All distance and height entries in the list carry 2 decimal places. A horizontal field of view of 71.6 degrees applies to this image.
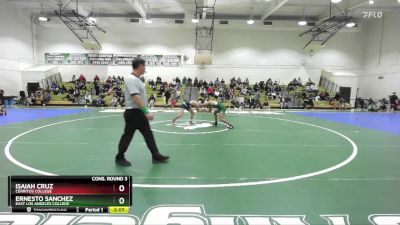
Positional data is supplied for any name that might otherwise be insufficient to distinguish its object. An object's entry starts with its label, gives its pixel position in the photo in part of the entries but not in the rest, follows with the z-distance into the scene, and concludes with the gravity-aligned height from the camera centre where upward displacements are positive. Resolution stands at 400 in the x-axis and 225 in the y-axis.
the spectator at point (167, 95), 25.31 -0.66
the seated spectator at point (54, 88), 26.67 -0.39
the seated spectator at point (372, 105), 24.17 -0.80
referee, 5.27 -0.50
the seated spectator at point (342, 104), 25.21 -0.82
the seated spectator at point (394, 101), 24.02 -0.36
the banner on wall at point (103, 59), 29.86 +2.93
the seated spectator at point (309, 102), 25.31 -0.77
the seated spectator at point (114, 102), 23.87 -1.35
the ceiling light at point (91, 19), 24.60 +6.04
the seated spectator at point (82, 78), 28.74 +0.68
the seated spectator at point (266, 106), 24.78 -1.25
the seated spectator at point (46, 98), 24.61 -1.27
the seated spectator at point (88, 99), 24.98 -1.23
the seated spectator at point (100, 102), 24.13 -1.42
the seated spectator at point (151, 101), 24.02 -1.15
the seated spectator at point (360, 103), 25.99 -0.73
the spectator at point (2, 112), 16.00 -1.77
